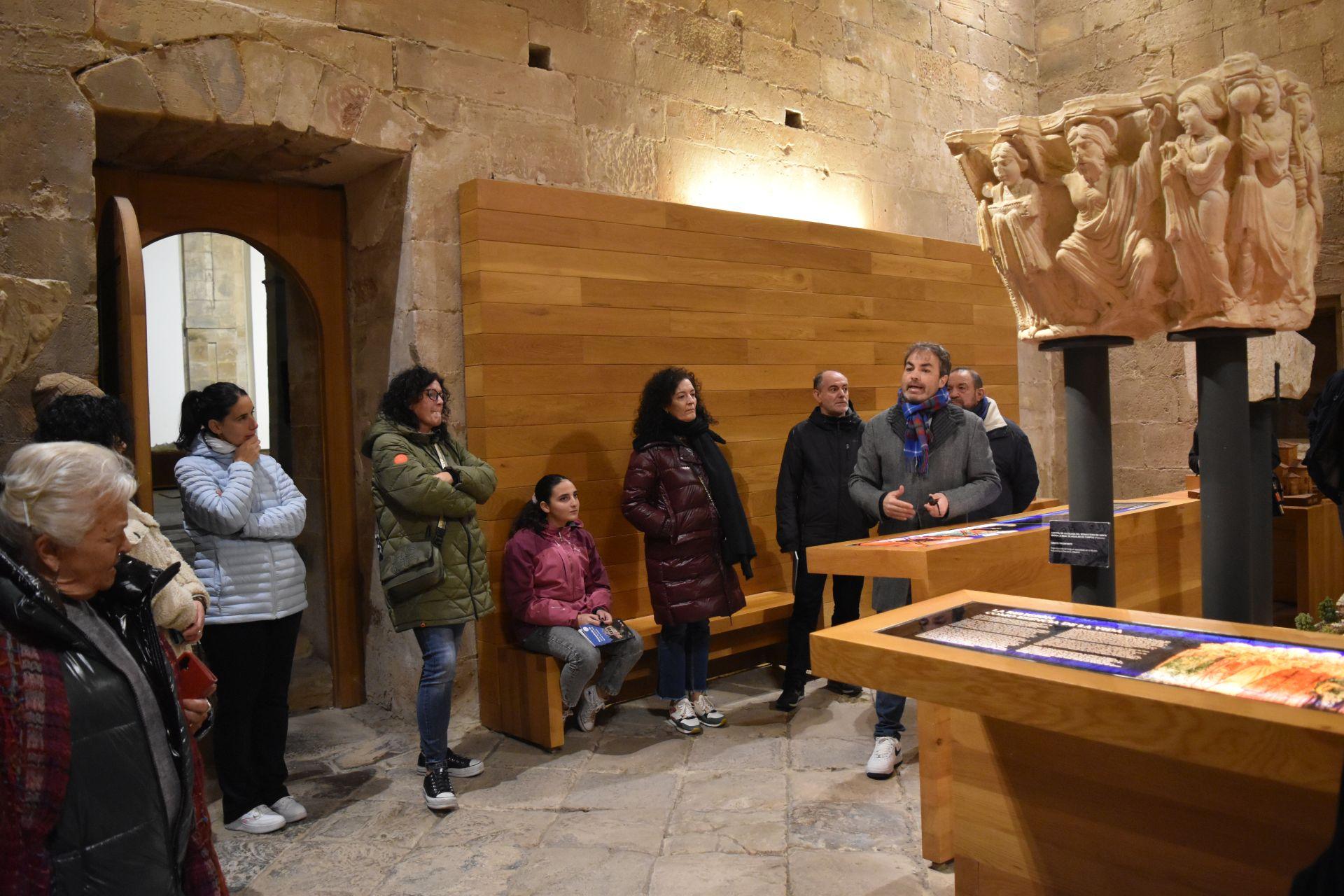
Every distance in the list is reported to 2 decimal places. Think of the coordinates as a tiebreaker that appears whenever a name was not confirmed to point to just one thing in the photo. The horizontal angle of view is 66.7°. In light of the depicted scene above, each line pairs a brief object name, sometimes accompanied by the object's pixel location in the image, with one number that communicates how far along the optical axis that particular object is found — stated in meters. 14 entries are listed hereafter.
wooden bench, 4.12
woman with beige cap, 2.42
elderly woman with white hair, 1.41
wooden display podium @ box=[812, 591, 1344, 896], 1.57
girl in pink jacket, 4.09
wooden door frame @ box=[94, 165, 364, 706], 4.65
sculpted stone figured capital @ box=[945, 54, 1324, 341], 2.29
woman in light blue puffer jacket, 3.30
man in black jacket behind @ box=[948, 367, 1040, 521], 4.49
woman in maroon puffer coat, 4.35
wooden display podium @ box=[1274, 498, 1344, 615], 5.78
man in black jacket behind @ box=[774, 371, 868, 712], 4.64
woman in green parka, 3.61
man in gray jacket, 3.76
